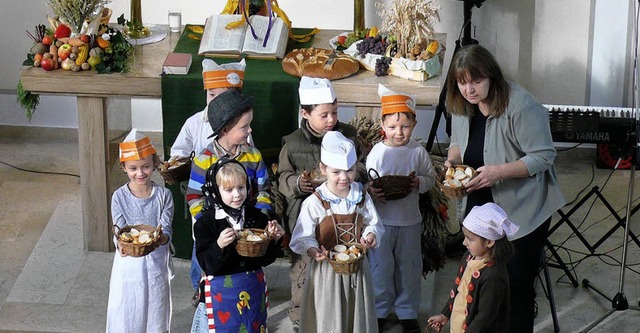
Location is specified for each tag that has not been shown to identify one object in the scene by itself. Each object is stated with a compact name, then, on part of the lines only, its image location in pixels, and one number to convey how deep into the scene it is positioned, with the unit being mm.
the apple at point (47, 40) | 7535
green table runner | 7312
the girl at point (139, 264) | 6340
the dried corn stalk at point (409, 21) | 7336
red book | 7336
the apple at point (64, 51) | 7430
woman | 6055
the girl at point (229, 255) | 5863
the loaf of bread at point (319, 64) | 7336
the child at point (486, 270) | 5539
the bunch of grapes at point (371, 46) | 7555
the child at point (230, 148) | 6270
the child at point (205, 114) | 6734
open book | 7676
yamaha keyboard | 7383
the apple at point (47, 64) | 7391
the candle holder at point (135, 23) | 8086
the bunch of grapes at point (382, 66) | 7402
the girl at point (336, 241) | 6113
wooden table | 7297
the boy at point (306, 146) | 6441
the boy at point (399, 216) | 6484
